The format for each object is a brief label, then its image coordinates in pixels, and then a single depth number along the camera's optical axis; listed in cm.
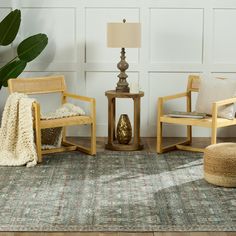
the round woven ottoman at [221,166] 570
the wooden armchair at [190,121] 666
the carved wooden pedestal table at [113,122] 725
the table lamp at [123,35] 709
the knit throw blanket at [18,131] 664
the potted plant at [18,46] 737
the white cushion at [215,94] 696
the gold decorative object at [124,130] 746
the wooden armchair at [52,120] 666
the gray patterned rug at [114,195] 477
